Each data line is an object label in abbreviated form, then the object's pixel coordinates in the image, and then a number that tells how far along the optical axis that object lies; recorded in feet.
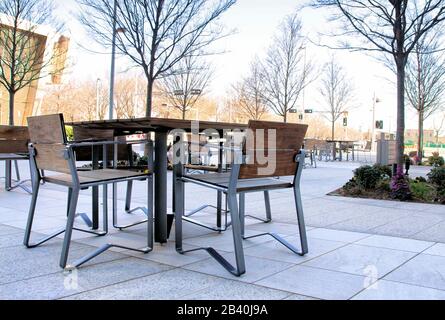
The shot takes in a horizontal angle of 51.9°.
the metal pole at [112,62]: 33.81
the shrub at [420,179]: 27.58
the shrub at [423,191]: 21.95
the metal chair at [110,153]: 14.80
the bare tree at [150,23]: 34.27
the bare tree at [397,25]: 24.48
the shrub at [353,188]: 23.72
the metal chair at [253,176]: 9.85
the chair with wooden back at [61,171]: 10.07
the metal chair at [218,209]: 14.29
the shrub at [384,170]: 26.43
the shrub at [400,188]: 21.95
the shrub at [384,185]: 23.89
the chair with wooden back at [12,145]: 24.41
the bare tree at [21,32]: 44.21
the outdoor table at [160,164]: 12.11
